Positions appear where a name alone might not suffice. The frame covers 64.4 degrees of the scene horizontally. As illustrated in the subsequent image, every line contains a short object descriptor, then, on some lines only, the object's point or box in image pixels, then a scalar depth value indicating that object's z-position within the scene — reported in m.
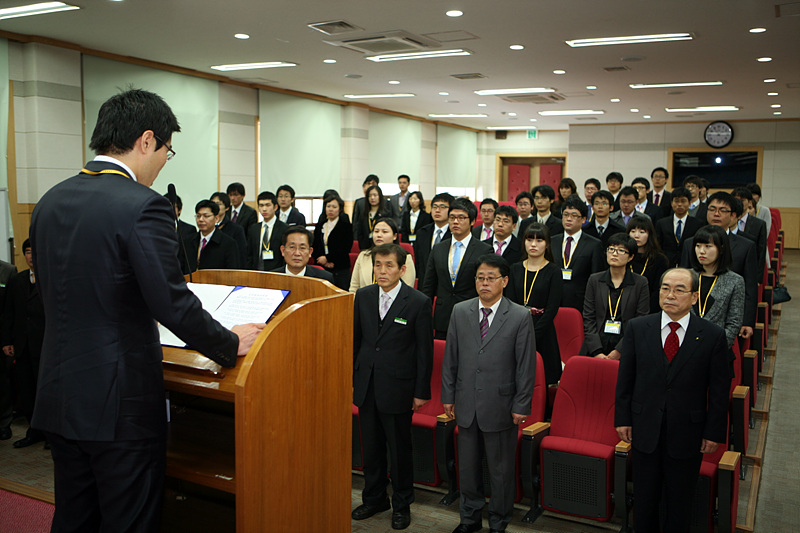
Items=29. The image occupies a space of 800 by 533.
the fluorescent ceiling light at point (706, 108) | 13.99
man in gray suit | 3.38
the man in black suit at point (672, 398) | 3.02
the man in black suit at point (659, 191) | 9.11
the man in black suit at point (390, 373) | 3.62
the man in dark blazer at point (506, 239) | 5.70
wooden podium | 1.74
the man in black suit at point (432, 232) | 7.02
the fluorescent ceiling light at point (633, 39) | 7.34
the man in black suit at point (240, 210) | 8.58
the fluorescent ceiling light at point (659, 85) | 10.71
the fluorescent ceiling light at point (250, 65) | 9.47
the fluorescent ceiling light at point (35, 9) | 6.36
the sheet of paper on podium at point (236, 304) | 2.03
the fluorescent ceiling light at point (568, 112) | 14.95
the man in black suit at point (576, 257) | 5.38
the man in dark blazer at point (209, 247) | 6.10
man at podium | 1.61
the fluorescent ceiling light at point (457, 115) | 16.34
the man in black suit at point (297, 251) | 4.32
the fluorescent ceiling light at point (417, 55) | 8.36
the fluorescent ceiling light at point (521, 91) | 11.63
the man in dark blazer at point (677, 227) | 6.62
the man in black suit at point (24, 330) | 4.91
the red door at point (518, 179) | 21.31
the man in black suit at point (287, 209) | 8.65
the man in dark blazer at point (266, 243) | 7.29
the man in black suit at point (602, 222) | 6.56
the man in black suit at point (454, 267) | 5.04
